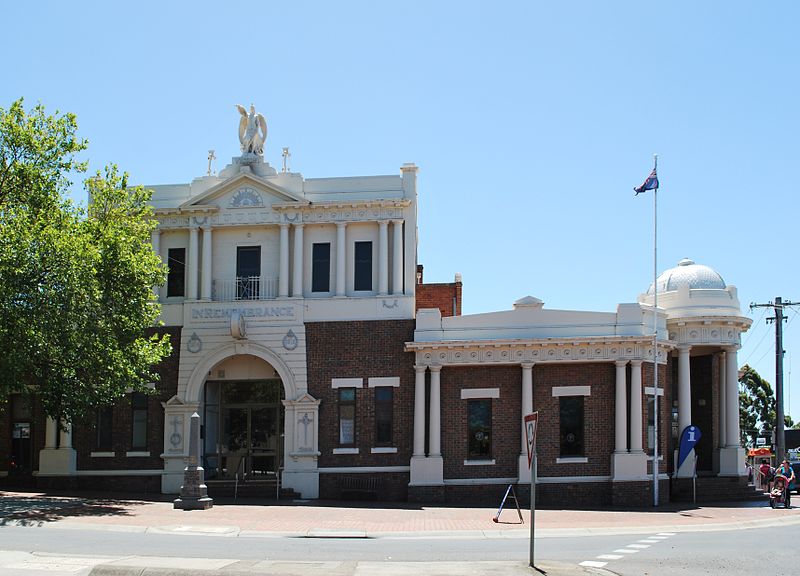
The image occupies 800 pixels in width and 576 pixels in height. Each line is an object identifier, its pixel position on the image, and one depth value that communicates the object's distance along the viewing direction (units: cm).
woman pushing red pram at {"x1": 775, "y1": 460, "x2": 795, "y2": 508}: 2917
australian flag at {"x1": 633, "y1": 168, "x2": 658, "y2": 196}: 3103
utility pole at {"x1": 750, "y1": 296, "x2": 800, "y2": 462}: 4056
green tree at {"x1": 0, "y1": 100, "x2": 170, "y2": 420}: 2370
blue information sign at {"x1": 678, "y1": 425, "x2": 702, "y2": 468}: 3059
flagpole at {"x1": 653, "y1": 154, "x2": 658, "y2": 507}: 2925
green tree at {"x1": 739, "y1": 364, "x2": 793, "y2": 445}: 7525
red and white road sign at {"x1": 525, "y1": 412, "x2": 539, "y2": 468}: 1508
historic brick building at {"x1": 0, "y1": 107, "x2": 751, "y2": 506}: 2969
